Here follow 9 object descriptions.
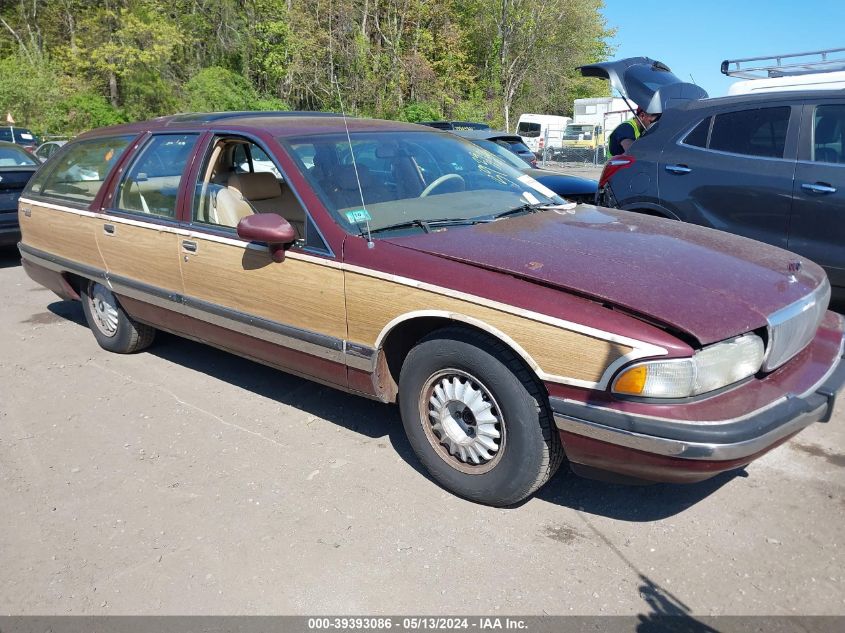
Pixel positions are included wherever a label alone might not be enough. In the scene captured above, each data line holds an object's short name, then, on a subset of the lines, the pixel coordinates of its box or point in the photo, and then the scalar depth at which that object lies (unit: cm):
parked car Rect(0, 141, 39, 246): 826
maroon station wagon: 250
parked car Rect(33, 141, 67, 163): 1633
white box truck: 3534
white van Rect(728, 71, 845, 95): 569
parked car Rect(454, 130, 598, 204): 790
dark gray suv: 479
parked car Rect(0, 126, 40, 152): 1975
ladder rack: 646
